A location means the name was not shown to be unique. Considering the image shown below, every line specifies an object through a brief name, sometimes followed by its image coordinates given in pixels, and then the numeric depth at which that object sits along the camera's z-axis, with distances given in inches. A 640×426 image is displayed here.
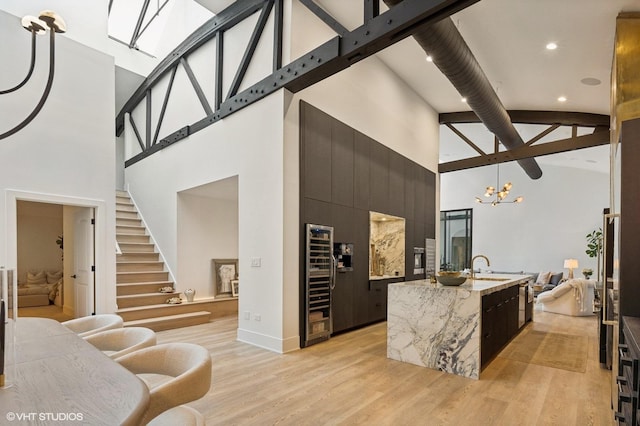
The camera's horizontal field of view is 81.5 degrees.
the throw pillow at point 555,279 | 418.7
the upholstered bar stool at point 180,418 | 64.5
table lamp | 409.4
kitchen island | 149.8
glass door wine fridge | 196.7
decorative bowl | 167.8
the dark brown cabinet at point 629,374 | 63.3
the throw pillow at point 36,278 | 358.3
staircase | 237.9
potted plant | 408.8
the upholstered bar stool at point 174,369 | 54.4
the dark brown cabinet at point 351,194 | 203.9
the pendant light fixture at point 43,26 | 103.9
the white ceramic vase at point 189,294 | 267.1
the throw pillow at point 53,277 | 368.2
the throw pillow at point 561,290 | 310.5
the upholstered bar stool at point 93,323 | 107.9
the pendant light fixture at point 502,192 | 365.1
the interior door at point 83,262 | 227.9
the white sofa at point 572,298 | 303.6
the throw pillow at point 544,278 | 426.6
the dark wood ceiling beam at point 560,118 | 285.9
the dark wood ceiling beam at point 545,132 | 298.5
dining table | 40.8
